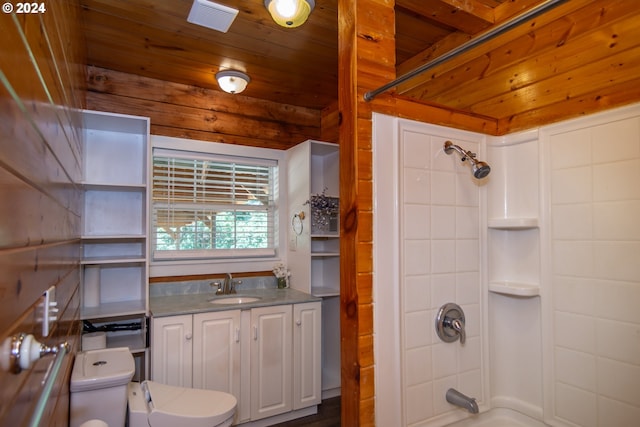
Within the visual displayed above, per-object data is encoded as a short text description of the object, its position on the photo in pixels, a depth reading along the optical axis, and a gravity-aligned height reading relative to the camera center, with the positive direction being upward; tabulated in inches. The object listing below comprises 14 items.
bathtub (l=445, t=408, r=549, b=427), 66.0 -36.0
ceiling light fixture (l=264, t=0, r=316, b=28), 70.2 +42.7
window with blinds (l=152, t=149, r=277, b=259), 111.1 +7.4
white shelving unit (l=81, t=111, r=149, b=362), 92.1 +2.7
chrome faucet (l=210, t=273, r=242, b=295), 111.3 -17.8
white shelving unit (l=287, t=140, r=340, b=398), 114.4 -5.3
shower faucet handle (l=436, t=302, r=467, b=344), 63.7 -17.2
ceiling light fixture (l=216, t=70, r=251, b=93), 103.6 +42.7
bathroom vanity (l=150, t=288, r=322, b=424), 88.2 -31.2
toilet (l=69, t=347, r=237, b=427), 62.4 -33.4
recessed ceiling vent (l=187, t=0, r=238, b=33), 77.2 +47.3
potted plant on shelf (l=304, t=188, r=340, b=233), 114.6 +4.8
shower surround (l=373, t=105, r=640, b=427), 57.2 -7.7
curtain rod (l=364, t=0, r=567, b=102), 37.4 +22.1
